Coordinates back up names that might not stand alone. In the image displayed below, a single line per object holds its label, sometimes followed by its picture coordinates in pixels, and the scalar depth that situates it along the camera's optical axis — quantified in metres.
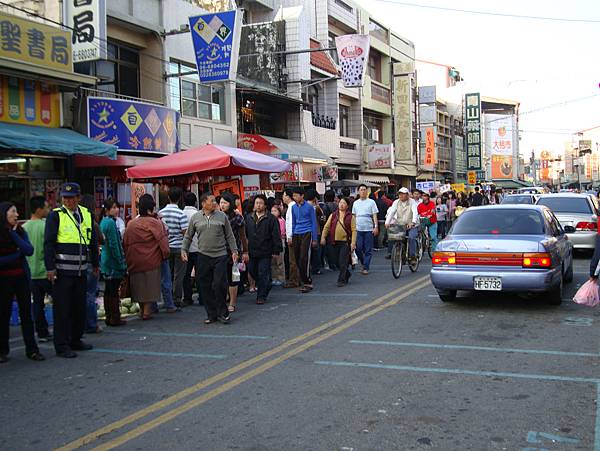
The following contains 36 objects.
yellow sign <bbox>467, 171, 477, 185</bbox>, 43.16
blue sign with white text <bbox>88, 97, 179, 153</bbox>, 15.06
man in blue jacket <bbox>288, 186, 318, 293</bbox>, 11.43
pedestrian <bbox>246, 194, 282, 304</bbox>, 10.32
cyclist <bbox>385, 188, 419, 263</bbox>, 13.32
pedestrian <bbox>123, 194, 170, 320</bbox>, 8.99
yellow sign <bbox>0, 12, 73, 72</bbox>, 12.40
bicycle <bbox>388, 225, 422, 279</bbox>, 12.61
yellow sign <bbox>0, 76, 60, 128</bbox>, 13.11
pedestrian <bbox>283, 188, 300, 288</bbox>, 11.62
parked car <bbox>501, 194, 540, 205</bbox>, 21.16
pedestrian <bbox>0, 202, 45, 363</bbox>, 6.64
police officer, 6.96
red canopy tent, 12.02
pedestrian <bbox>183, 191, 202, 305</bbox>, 10.30
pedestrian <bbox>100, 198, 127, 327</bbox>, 8.66
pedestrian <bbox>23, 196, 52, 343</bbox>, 7.82
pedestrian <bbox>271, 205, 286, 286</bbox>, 12.78
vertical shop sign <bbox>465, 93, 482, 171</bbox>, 60.97
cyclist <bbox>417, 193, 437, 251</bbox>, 16.11
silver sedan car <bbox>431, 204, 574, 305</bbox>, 8.46
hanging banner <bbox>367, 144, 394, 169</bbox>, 35.00
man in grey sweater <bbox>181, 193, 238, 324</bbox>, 8.60
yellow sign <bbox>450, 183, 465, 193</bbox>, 38.22
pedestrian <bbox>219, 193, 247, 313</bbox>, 9.54
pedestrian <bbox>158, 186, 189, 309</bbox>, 10.11
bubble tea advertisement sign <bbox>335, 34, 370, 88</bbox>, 23.30
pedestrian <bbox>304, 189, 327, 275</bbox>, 14.08
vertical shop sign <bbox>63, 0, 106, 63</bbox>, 14.16
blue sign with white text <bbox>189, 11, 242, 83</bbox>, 16.95
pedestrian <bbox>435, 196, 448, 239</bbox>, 19.47
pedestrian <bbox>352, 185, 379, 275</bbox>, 13.20
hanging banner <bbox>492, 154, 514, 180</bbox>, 88.68
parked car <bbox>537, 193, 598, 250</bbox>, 15.00
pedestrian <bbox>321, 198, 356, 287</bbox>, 12.00
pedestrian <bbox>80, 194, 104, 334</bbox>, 7.88
